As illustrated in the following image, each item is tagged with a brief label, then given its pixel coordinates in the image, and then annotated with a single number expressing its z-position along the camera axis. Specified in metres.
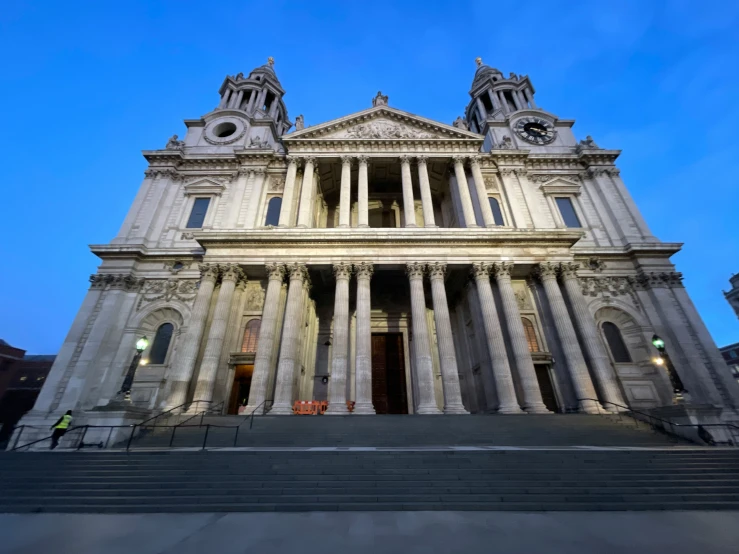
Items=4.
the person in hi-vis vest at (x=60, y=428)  12.72
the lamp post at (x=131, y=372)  14.86
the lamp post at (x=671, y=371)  15.93
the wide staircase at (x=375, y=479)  7.41
